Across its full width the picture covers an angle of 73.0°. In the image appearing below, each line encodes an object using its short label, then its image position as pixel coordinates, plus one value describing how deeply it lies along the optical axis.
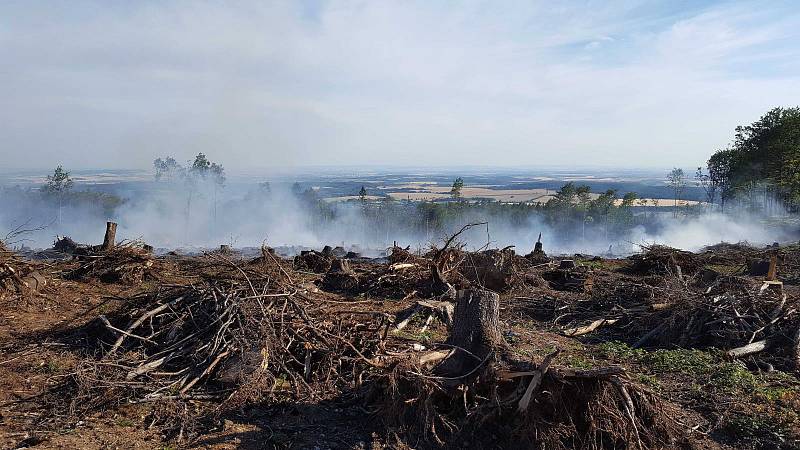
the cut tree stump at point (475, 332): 4.92
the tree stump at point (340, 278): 12.23
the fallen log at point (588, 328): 8.95
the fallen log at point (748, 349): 7.17
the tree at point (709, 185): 49.31
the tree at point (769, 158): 32.62
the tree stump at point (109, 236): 12.45
